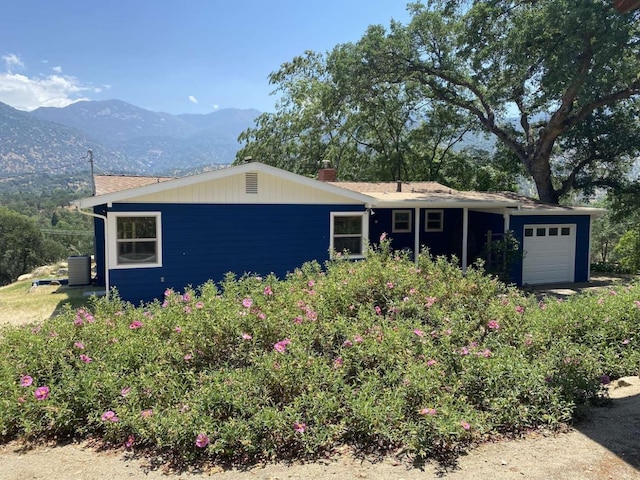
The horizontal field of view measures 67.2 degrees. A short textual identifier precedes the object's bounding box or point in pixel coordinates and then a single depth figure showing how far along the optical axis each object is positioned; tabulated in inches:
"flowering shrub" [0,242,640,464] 141.7
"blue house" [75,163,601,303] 402.3
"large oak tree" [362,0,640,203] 552.7
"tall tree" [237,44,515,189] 977.5
